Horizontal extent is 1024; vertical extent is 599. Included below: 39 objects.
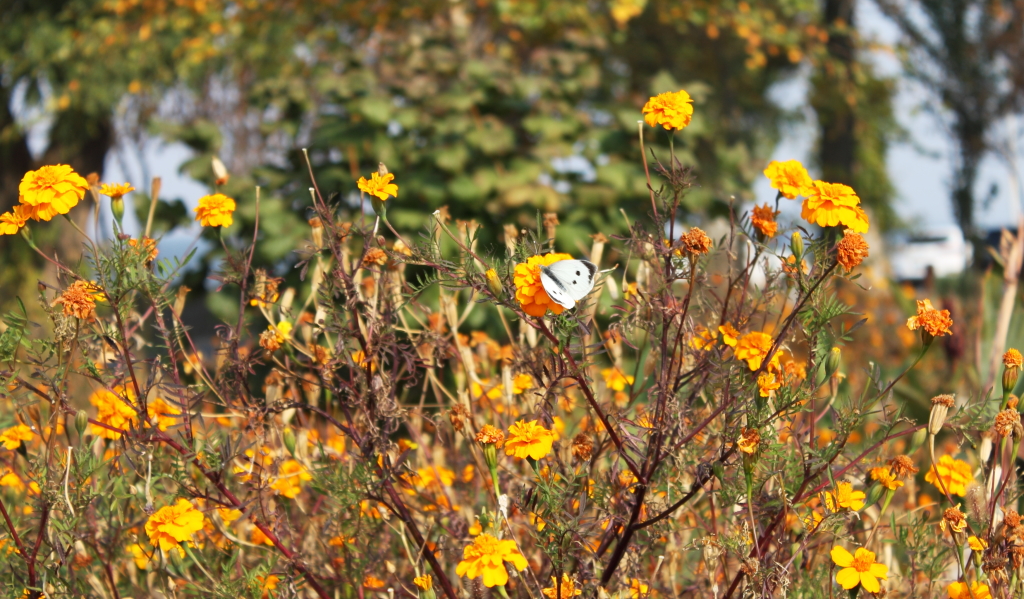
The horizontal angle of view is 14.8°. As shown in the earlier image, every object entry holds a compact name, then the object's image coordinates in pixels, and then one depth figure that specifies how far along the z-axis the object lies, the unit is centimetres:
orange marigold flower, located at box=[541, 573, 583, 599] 254
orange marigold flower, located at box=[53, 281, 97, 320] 253
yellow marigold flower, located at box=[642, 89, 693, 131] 255
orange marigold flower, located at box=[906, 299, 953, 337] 254
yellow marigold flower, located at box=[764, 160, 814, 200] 256
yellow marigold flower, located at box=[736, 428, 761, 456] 251
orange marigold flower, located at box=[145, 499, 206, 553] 254
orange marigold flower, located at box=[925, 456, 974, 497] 266
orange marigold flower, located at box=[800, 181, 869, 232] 253
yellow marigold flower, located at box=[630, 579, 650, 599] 259
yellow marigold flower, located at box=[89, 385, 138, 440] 265
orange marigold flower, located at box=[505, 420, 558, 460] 253
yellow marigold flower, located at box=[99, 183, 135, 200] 264
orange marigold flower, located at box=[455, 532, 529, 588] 250
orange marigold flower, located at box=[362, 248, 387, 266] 261
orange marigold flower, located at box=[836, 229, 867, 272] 252
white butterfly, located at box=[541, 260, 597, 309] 247
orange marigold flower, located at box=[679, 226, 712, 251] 252
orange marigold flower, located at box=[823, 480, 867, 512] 255
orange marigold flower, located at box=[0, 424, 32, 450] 266
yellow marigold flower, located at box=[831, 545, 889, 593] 253
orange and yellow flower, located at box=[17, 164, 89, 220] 257
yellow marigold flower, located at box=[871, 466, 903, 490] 256
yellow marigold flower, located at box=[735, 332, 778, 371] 255
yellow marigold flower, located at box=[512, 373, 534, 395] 268
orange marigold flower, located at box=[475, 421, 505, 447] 254
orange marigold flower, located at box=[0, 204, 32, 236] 257
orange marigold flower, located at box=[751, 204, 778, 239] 261
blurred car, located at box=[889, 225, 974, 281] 2661
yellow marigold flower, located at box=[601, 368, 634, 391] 274
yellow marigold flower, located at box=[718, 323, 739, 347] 256
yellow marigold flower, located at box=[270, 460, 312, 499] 269
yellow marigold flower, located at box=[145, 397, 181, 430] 267
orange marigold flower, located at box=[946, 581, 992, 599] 256
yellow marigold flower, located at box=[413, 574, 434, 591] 254
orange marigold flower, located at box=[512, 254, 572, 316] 248
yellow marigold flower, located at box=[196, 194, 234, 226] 262
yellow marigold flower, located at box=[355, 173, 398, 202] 256
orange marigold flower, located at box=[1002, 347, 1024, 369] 257
